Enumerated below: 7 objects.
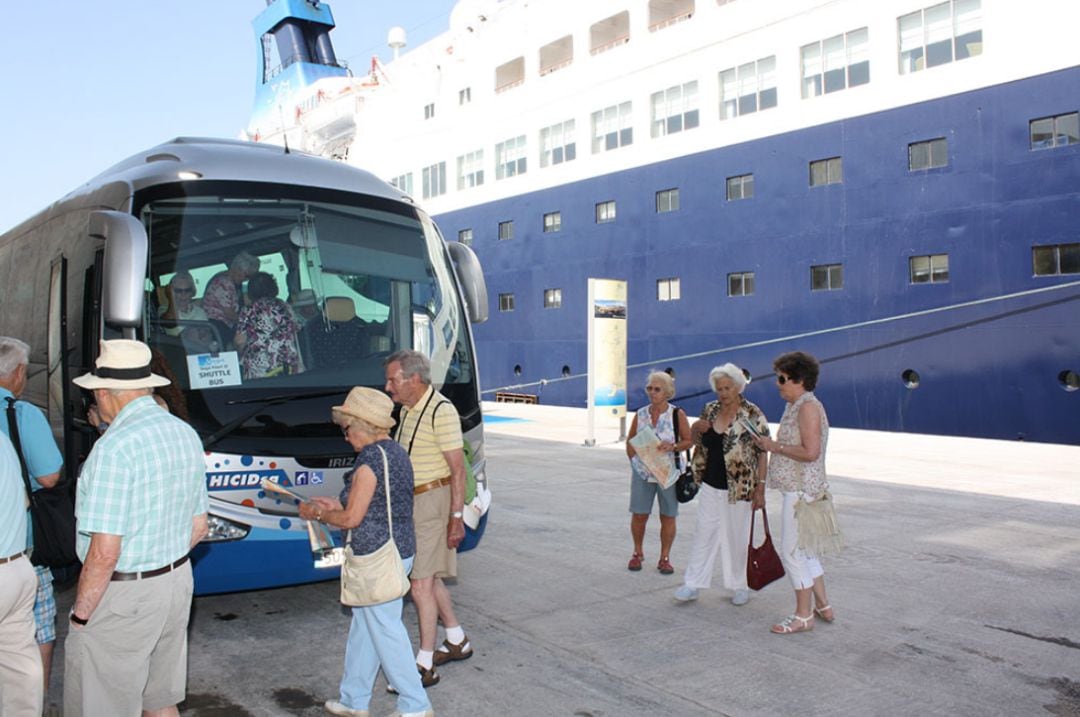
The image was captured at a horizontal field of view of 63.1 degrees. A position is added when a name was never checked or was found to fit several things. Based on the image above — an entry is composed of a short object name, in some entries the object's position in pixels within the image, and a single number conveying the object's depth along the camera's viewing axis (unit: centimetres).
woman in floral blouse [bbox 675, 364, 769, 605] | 555
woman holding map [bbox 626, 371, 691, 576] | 628
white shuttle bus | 471
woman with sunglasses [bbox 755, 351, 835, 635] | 503
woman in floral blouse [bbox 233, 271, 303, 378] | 507
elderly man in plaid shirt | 279
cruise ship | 1357
